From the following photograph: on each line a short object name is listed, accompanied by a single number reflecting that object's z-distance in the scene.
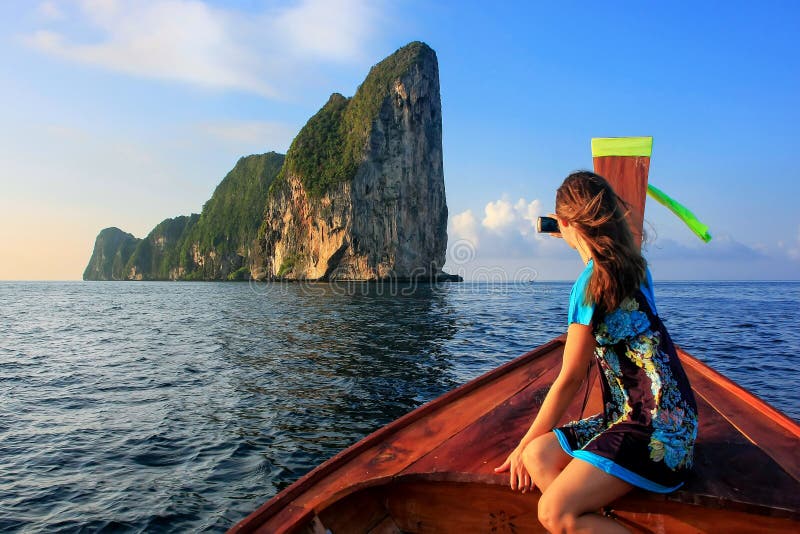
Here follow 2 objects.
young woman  1.99
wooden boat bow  2.13
